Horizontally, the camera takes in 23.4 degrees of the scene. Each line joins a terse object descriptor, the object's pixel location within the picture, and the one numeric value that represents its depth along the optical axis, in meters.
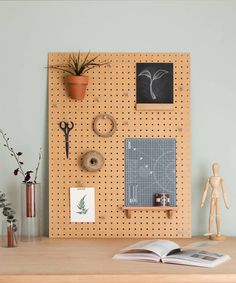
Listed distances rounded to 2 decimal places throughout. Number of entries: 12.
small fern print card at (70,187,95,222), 2.50
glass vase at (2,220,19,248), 2.27
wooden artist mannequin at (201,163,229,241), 2.44
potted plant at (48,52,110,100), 2.42
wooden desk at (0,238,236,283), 1.83
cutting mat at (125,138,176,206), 2.50
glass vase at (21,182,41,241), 2.39
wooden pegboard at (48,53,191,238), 2.50
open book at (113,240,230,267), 1.96
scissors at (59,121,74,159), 2.50
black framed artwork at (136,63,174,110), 2.51
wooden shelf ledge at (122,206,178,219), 2.43
